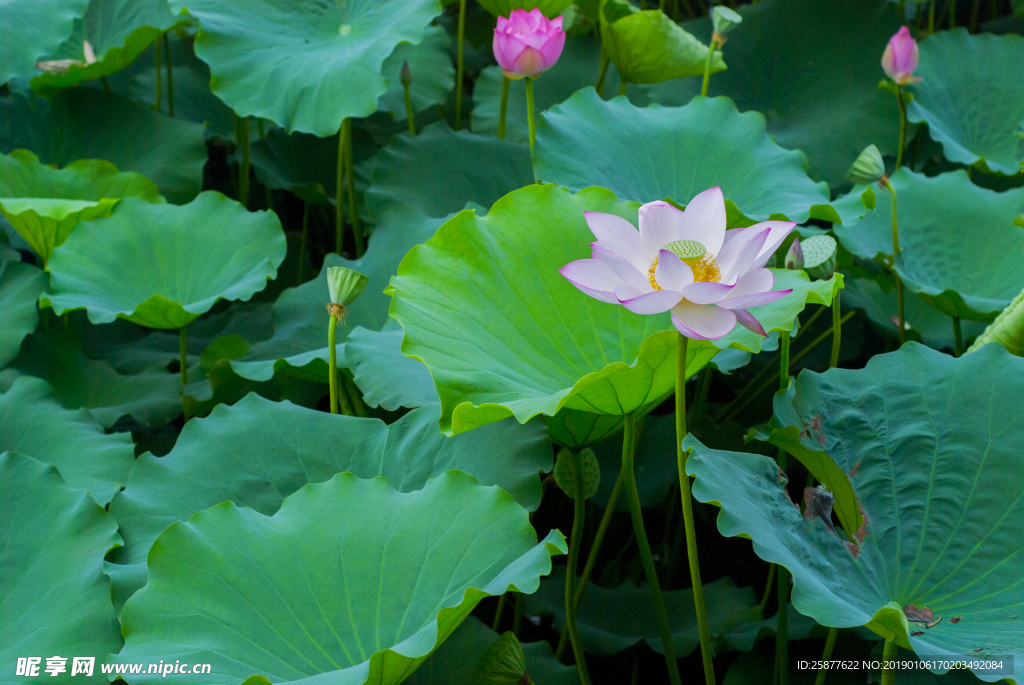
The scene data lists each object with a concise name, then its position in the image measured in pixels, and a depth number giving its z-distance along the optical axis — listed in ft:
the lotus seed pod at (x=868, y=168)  17.54
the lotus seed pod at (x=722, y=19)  18.37
